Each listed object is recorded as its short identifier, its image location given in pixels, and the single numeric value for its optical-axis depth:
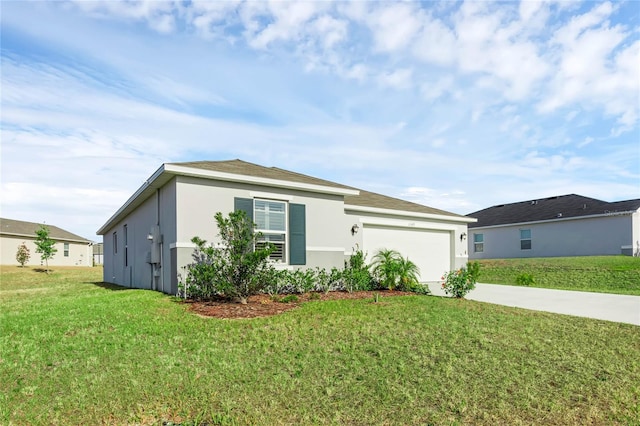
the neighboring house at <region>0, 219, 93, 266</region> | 31.89
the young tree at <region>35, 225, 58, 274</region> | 29.36
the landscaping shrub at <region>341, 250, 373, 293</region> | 12.02
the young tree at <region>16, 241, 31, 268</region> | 30.56
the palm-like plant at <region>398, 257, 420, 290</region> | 12.45
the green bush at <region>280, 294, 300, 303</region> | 9.15
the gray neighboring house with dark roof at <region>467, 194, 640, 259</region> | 21.09
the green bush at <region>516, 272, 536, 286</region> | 18.23
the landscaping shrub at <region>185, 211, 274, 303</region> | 9.08
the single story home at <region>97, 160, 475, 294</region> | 9.92
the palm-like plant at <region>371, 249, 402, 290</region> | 12.38
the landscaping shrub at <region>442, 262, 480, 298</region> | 10.80
